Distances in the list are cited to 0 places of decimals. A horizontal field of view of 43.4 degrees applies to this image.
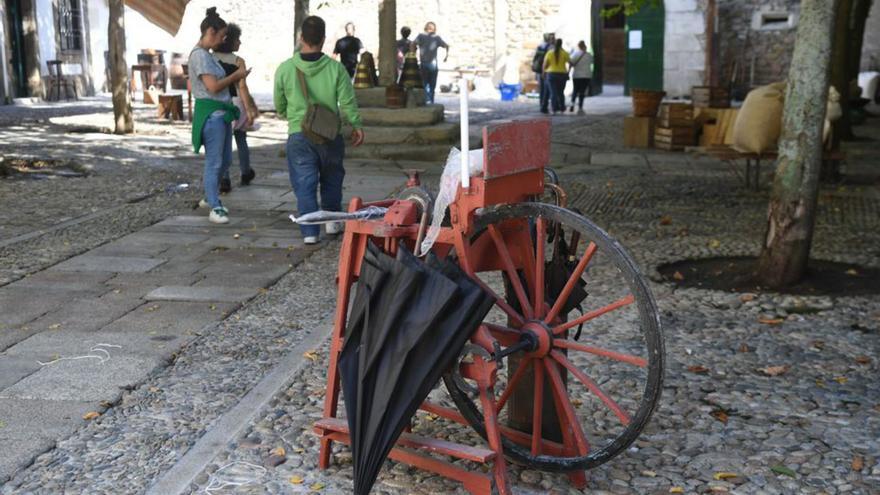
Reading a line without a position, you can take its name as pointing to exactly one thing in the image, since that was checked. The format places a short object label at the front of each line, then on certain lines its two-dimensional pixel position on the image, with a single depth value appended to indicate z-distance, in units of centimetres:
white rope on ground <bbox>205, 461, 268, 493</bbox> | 358
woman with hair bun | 828
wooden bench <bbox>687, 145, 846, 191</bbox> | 997
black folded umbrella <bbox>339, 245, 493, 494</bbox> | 321
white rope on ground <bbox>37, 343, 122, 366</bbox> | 505
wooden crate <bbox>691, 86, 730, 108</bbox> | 1419
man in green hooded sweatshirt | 752
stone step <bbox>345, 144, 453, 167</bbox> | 1341
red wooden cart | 332
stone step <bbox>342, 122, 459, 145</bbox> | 1366
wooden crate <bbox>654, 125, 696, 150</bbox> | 1407
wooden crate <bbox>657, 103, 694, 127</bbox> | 1398
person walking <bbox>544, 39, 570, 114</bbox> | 2136
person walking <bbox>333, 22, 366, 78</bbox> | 1856
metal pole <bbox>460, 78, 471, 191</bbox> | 326
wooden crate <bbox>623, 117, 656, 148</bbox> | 1477
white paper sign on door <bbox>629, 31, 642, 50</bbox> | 2608
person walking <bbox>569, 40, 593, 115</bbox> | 2212
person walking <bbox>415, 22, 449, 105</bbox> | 2309
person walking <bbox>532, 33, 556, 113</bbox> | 2198
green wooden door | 2591
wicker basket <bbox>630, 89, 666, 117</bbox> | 1487
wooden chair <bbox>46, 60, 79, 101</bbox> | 2417
